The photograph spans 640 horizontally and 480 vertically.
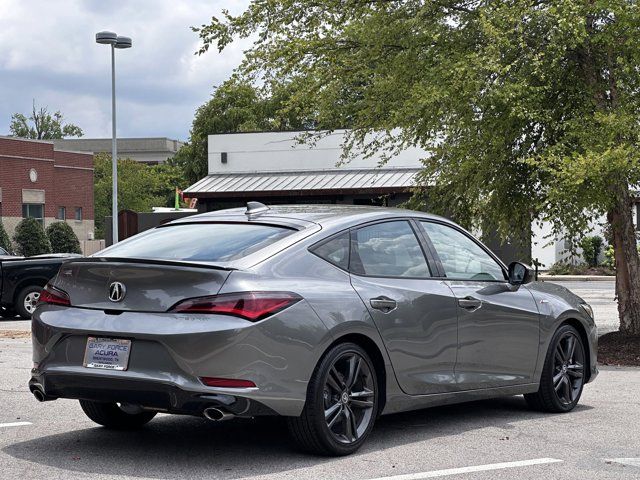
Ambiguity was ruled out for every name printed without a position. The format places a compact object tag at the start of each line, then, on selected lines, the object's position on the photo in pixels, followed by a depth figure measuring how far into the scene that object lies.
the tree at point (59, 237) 56.91
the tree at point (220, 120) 69.00
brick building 55.94
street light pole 28.62
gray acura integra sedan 6.17
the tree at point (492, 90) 12.71
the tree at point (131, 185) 86.44
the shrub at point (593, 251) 41.62
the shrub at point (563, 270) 39.94
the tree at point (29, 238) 53.62
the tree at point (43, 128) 120.00
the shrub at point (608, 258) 39.91
